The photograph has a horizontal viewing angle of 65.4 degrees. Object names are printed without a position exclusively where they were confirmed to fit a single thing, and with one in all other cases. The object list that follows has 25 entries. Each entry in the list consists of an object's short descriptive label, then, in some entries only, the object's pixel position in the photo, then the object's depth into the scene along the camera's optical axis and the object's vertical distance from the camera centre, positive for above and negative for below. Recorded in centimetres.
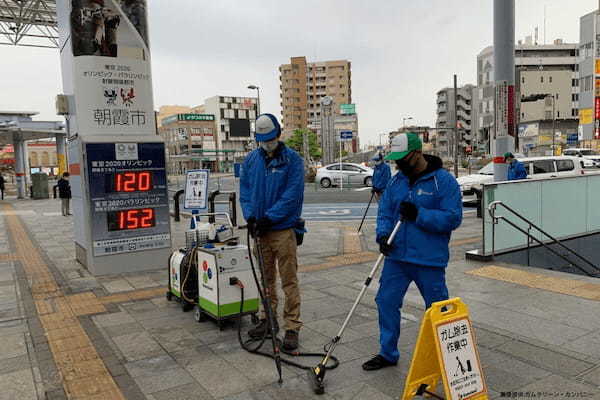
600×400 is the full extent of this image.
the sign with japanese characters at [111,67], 713 +168
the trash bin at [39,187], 2697 -58
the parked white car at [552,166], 1587 -29
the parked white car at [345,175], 2656 -54
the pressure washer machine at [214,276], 454 -108
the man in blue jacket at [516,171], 1108 -29
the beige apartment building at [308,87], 11775 +2056
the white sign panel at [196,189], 962 -38
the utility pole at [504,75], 866 +162
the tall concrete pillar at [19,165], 2758 +71
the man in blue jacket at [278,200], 402 -28
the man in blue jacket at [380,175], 1086 -26
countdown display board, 715 -37
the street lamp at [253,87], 3691 +655
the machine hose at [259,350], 378 -160
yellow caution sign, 285 -123
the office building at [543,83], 7919 +1295
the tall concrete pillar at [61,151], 2817 +156
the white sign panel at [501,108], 892 +99
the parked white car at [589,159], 2581 -19
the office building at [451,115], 10400 +1072
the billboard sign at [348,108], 6725 +825
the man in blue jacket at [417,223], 329 -44
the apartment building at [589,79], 4356 +795
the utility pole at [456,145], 3094 +110
